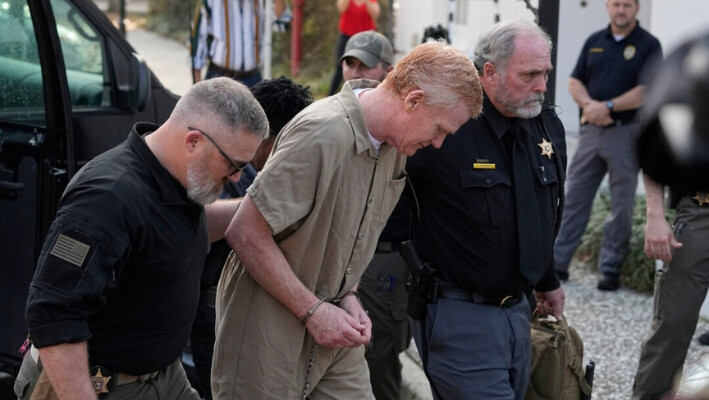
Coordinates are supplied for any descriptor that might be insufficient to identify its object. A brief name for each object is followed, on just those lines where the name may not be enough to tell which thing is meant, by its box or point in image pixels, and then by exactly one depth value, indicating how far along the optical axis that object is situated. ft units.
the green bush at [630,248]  23.34
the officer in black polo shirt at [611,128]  23.47
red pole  52.85
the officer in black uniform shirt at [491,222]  12.42
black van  15.62
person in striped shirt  29.32
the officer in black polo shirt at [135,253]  9.25
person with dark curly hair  13.10
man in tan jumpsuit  10.59
